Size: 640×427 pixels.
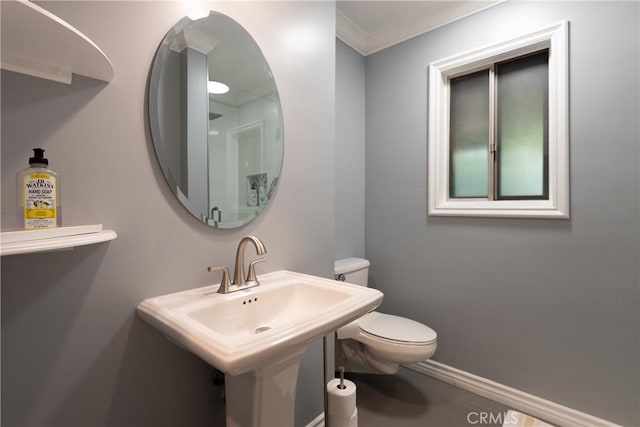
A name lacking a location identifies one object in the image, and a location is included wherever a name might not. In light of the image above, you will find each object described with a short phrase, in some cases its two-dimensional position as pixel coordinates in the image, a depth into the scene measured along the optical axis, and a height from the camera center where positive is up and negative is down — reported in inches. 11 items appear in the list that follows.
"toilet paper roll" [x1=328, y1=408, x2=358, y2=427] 48.1 -35.2
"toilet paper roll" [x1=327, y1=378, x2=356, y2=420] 47.8 -31.6
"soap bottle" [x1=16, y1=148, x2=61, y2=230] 23.6 +1.7
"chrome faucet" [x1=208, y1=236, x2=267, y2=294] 36.6 -8.0
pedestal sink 23.0 -11.2
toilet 58.0 -26.5
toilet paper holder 49.2 -29.5
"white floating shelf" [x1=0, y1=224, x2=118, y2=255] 20.2 -2.0
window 58.2 +21.2
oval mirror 35.2 +13.6
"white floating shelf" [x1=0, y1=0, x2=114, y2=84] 19.9 +14.1
